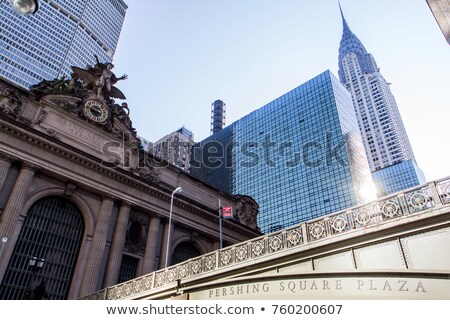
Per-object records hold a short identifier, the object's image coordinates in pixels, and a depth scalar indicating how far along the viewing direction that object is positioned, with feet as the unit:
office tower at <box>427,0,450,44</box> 43.93
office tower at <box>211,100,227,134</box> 414.21
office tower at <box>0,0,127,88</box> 305.94
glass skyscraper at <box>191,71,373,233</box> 252.21
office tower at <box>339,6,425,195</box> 390.42
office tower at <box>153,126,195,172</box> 338.95
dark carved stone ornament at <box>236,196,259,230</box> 128.57
